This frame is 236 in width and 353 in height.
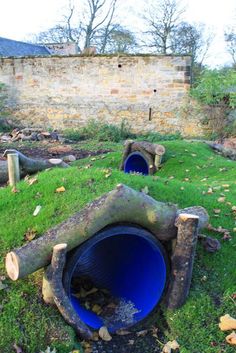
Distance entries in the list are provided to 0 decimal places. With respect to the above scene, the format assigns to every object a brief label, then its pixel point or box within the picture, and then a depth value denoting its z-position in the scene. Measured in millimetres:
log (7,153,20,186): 5227
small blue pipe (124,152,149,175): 9773
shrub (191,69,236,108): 13117
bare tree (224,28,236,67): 30145
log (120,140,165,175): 9516
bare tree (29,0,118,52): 32188
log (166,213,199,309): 3803
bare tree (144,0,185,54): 29084
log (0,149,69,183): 6366
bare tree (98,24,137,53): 30889
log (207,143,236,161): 10779
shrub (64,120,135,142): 14428
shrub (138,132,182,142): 14145
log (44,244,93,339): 3476
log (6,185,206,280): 3529
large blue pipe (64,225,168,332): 3836
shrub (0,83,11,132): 15852
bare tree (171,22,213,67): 29266
